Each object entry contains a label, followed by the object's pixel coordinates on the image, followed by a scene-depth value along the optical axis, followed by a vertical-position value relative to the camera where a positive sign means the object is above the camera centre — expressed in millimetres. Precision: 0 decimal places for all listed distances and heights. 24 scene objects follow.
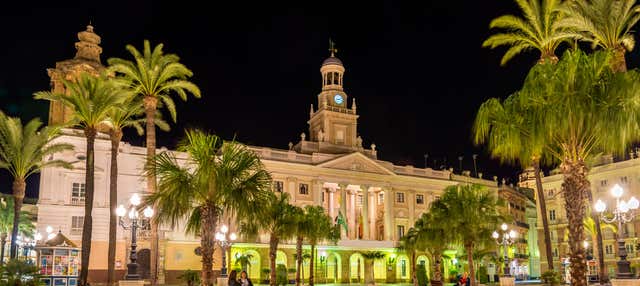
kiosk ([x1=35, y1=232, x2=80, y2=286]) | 35781 -966
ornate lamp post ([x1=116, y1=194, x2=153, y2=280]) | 25578 +485
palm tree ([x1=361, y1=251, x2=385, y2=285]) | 68250 -2464
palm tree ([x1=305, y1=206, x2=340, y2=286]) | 44500 +1200
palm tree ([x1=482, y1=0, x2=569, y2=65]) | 26594 +9855
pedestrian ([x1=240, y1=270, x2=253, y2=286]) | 20008 -1277
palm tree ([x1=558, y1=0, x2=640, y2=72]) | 23953 +9107
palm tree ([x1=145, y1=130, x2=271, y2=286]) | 20141 +2049
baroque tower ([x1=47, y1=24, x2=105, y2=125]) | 54656 +16376
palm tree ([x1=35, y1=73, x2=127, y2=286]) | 30900 +7596
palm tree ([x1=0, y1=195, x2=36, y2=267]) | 63500 +3002
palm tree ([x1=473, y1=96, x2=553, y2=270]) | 18719 +3525
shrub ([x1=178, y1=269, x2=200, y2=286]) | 37809 -2291
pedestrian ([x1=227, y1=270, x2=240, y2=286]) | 19609 -1238
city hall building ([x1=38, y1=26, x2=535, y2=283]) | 53094 +6002
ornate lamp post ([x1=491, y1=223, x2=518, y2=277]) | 39594 +191
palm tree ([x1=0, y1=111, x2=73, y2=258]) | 37750 +6394
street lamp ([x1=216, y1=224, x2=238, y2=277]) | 37250 -22
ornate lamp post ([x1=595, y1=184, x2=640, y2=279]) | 21206 +813
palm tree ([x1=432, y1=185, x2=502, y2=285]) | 37812 +1787
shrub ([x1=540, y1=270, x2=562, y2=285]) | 35188 -2285
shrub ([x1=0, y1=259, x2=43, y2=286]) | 18109 -930
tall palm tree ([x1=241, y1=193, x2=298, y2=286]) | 40116 +1340
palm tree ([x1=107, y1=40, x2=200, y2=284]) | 33938 +10005
